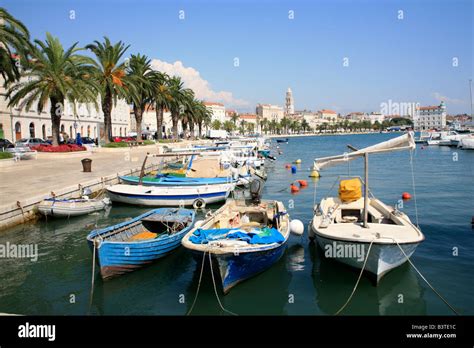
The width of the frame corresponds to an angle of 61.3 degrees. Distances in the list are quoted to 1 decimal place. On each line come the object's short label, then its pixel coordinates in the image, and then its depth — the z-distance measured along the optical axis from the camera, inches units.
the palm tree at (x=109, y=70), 1686.8
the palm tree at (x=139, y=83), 1854.1
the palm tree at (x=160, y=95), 2230.4
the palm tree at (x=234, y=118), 7296.8
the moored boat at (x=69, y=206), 703.0
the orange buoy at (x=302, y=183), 1210.5
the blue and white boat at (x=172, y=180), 942.1
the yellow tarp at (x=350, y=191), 582.9
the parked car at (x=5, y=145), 1627.2
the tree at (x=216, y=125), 5981.3
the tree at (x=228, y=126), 6475.9
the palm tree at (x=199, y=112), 3280.0
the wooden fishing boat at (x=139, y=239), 432.8
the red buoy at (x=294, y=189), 1109.4
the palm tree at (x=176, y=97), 2650.1
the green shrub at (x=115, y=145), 1889.8
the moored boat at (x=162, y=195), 851.4
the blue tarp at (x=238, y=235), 421.7
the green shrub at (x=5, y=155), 1172.2
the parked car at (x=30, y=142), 1733.5
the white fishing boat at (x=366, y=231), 400.5
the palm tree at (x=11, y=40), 1004.6
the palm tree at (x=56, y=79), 1343.5
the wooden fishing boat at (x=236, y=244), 384.8
